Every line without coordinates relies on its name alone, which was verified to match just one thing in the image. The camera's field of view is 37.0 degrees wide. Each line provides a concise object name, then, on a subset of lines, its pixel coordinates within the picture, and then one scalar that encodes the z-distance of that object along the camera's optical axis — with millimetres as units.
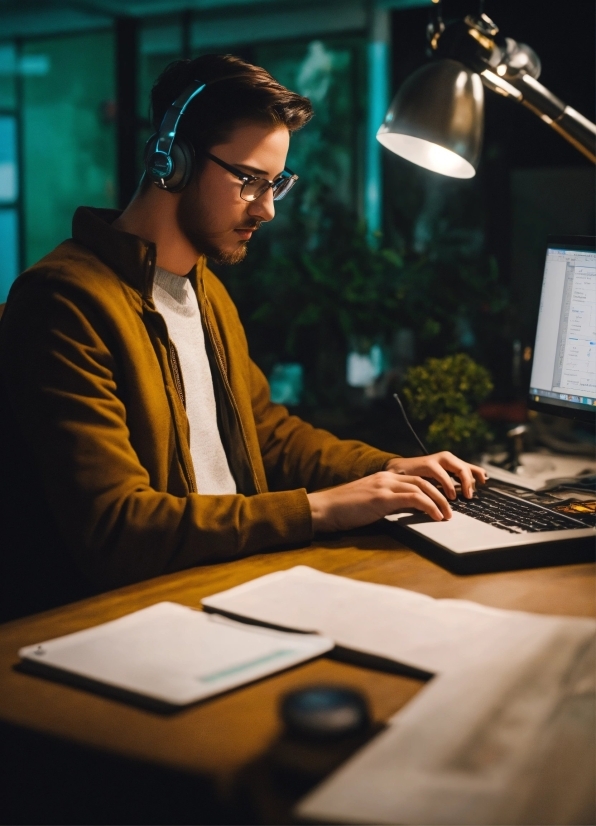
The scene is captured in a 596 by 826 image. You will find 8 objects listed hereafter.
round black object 672
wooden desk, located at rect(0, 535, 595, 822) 674
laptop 1153
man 1202
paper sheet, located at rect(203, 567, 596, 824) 553
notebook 764
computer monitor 1657
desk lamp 1494
